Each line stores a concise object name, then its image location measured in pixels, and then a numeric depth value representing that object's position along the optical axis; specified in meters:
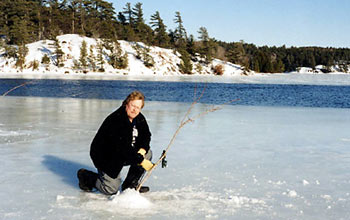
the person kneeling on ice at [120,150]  3.64
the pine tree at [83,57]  64.25
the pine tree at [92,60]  66.78
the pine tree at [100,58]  66.19
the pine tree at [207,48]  86.00
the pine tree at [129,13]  92.88
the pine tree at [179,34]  94.69
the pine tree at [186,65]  77.69
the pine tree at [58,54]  64.69
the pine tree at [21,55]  58.97
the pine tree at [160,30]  90.38
